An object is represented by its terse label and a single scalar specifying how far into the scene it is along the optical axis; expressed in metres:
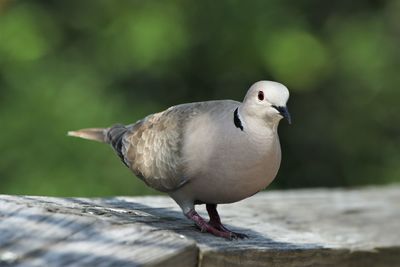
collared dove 5.28
